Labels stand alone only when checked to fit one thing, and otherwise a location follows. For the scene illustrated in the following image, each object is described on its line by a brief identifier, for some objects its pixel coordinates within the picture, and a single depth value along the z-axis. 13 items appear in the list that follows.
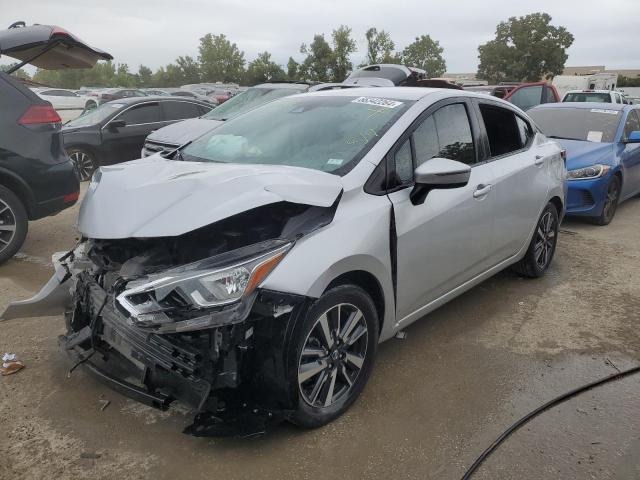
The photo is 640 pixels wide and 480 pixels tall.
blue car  6.96
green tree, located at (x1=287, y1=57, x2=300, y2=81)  47.72
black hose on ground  2.55
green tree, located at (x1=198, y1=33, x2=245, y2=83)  67.06
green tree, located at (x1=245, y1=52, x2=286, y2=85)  55.47
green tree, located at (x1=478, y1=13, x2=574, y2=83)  51.22
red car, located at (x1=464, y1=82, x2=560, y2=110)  12.73
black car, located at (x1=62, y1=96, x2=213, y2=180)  9.24
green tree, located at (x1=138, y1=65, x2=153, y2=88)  84.38
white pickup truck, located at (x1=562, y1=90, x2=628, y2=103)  16.38
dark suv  4.95
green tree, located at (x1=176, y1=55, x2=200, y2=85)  76.88
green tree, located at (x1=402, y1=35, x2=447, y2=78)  60.53
